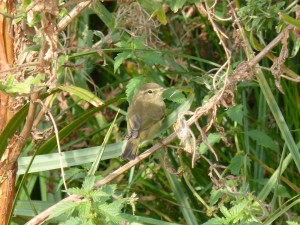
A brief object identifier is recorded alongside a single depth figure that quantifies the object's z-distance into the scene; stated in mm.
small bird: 7001
